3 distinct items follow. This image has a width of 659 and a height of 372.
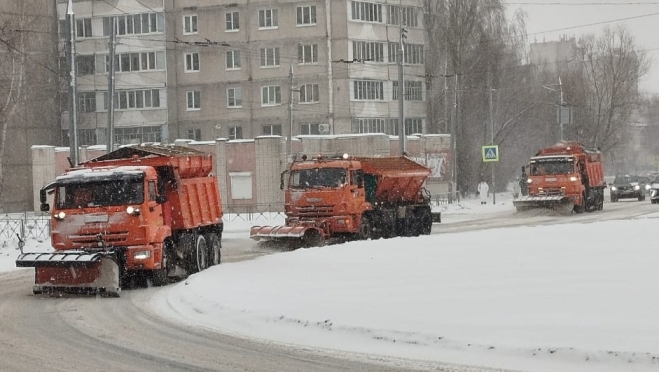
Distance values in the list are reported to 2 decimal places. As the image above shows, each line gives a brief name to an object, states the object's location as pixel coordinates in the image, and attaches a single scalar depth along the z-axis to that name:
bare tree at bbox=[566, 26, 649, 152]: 91.44
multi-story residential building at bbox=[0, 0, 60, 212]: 74.38
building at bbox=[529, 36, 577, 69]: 118.69
